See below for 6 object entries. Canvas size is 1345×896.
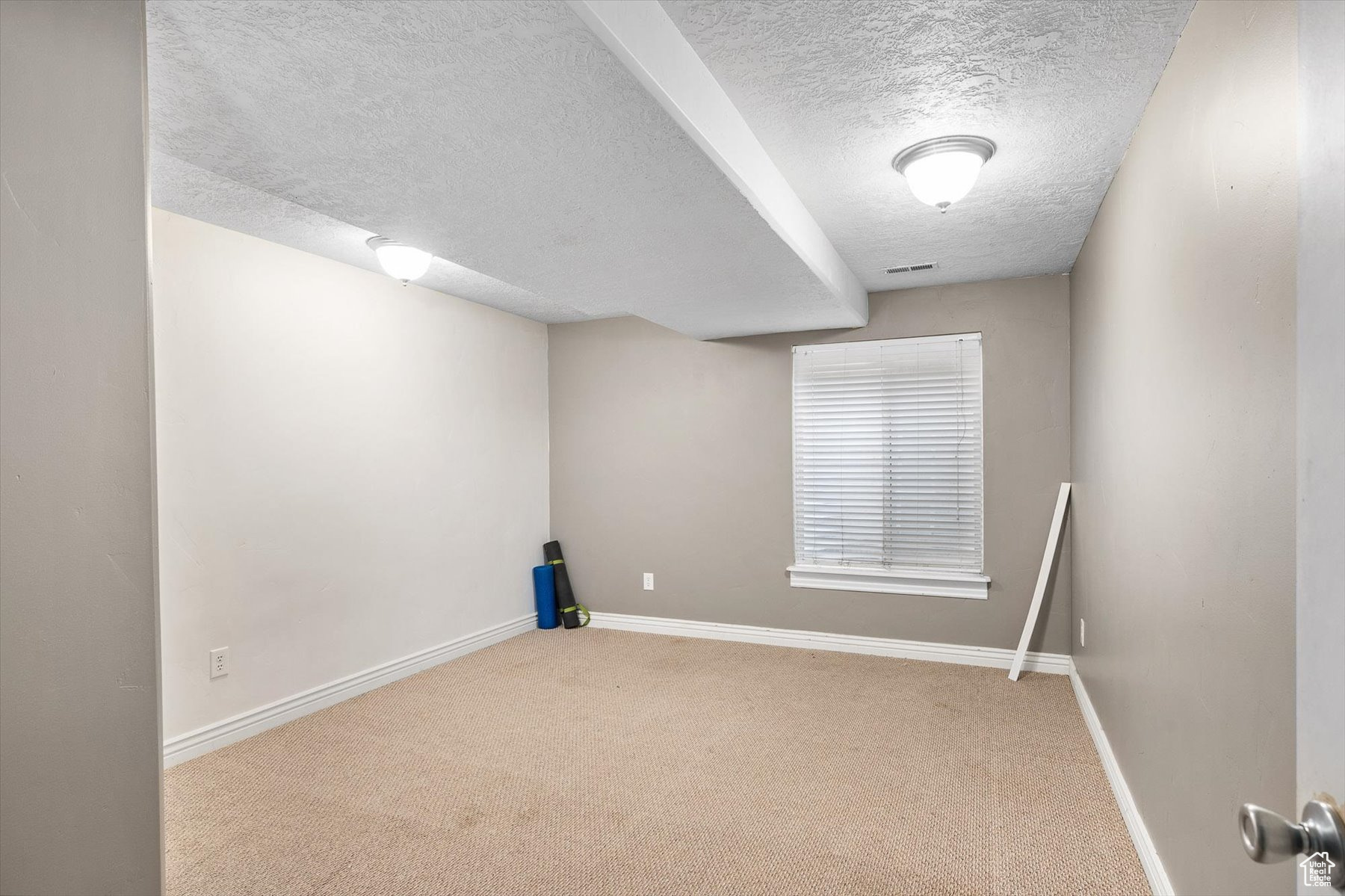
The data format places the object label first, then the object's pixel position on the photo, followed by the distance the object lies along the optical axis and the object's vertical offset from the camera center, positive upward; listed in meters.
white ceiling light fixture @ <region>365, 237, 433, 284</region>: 3.35 +0.89
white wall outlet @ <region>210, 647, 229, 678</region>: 3.17 -0.98
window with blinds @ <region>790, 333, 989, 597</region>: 4.34 -0.17
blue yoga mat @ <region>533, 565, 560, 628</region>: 5.22 -1.14
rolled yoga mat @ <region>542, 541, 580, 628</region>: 5.24 -1.11
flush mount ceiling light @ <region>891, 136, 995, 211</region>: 2.39 +0.94
